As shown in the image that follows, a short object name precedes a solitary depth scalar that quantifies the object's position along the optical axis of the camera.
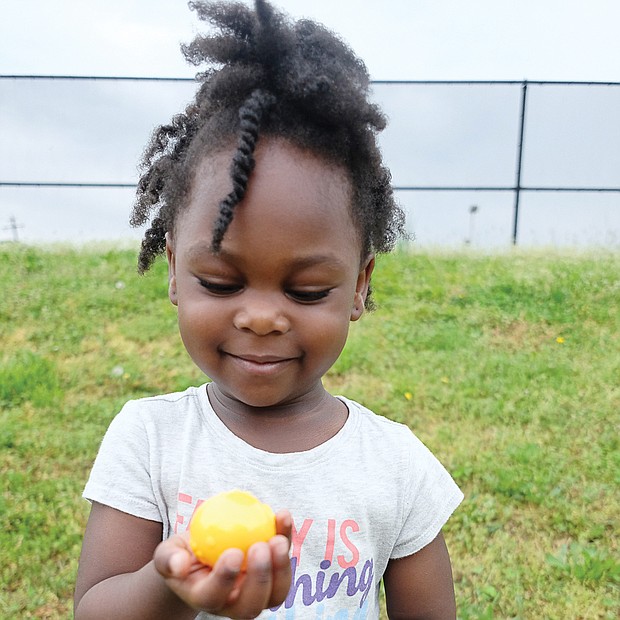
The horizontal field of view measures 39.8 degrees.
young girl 0.44
